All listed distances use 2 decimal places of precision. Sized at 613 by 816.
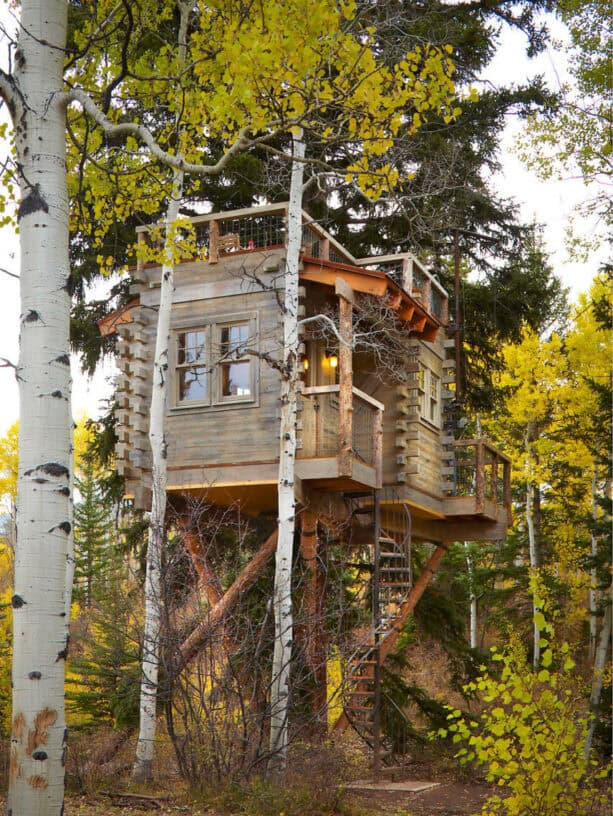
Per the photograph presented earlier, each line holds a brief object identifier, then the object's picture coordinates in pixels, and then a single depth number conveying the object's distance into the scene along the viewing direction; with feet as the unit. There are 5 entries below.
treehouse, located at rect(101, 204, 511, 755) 46.65
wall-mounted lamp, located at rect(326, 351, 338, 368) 54.03
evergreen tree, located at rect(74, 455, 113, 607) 109.50
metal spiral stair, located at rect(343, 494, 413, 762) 46.68
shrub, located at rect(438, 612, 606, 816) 26.00
